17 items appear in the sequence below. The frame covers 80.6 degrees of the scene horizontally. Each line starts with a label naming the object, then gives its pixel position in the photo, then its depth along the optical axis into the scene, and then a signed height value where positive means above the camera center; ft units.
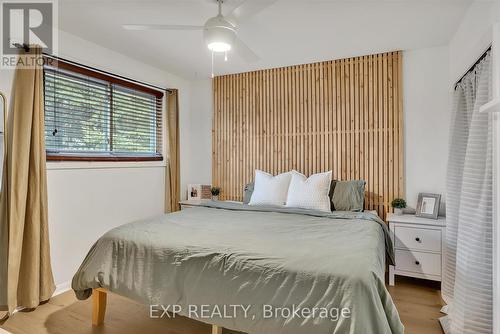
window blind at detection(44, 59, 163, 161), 9.13 +1.63
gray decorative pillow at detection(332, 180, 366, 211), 10.19 -1.14
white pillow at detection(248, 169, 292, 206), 10.70 -1.00
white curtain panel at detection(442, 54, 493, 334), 5.94 -1.33
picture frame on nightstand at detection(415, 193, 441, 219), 9.74 -1.40
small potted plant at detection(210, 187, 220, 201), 13.46 -1.36
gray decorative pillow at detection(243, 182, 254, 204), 11.86 -1.23
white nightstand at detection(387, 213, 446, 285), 8.95 -2.56
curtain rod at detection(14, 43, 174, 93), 7.93 +3.15
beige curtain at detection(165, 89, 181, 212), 13.03 +0.30
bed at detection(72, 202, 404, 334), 4.64 -2.03
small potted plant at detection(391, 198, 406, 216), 10.24 -1.45
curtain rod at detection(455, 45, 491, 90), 6.34 +2.43
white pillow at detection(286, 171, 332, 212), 9.98 -1.03
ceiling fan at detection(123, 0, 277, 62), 6.42 +3.04
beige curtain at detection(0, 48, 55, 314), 7.60 -1.09
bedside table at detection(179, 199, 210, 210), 12.75 -1.77
